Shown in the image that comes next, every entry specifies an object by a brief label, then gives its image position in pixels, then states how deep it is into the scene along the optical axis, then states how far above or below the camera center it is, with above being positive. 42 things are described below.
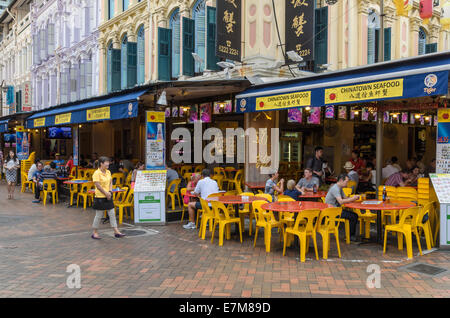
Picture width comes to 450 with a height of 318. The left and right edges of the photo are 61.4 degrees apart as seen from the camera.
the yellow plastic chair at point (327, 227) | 6.08 -1.29
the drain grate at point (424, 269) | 5.52 -1.77
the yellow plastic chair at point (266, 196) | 7.68 -0.95
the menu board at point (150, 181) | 8.86 -0.76
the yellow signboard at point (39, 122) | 16.23 +1.16
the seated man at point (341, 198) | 6.96 -0.90
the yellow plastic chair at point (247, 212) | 7.84 -1.29
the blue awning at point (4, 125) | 19.96 +1.23
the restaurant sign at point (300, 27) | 11.42 +3.79
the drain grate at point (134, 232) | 8.06 -1.80
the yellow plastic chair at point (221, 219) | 7.05 -1.32
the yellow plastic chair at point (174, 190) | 10.28 -1.10
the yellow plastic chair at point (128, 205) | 9.13 -1.38
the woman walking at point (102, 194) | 7.50 -0.90
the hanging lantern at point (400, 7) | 10.76 +4.13
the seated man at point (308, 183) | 8.65 -0.76
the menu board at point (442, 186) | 6.68 -0.64
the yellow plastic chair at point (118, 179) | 12.41 -1.01
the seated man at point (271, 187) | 8.59 -0.86
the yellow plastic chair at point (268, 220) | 6.61 -1.26
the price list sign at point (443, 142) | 6.94 +0.16
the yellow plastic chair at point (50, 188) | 12.09 -1.27
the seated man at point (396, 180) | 9.51 -0.76
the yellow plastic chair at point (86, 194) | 11.38 -1.36
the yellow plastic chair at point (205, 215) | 7.39 -1.28
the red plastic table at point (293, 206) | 6.30 -0.98
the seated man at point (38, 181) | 12.65 -1.09
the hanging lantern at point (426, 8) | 11.20 +4.24
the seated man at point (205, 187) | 8.09 -0.81
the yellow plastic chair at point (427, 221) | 6.51 -1.27
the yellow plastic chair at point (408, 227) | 6.23 -1.28
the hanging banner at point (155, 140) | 9.27 +0.22
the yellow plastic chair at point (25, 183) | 15.84 -1.45
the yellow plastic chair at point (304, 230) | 6.02 -1.33
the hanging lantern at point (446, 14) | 9.80 +3.56
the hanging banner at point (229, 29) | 11.27 +3.66
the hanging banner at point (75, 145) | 15.98 +0.15
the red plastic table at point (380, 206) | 6.48 -0.98
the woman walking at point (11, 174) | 13.42 -0.91
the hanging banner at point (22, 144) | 18.59 +0.21
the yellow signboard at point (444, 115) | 6.93 +0.65
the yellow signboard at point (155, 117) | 9.20 +0.79
